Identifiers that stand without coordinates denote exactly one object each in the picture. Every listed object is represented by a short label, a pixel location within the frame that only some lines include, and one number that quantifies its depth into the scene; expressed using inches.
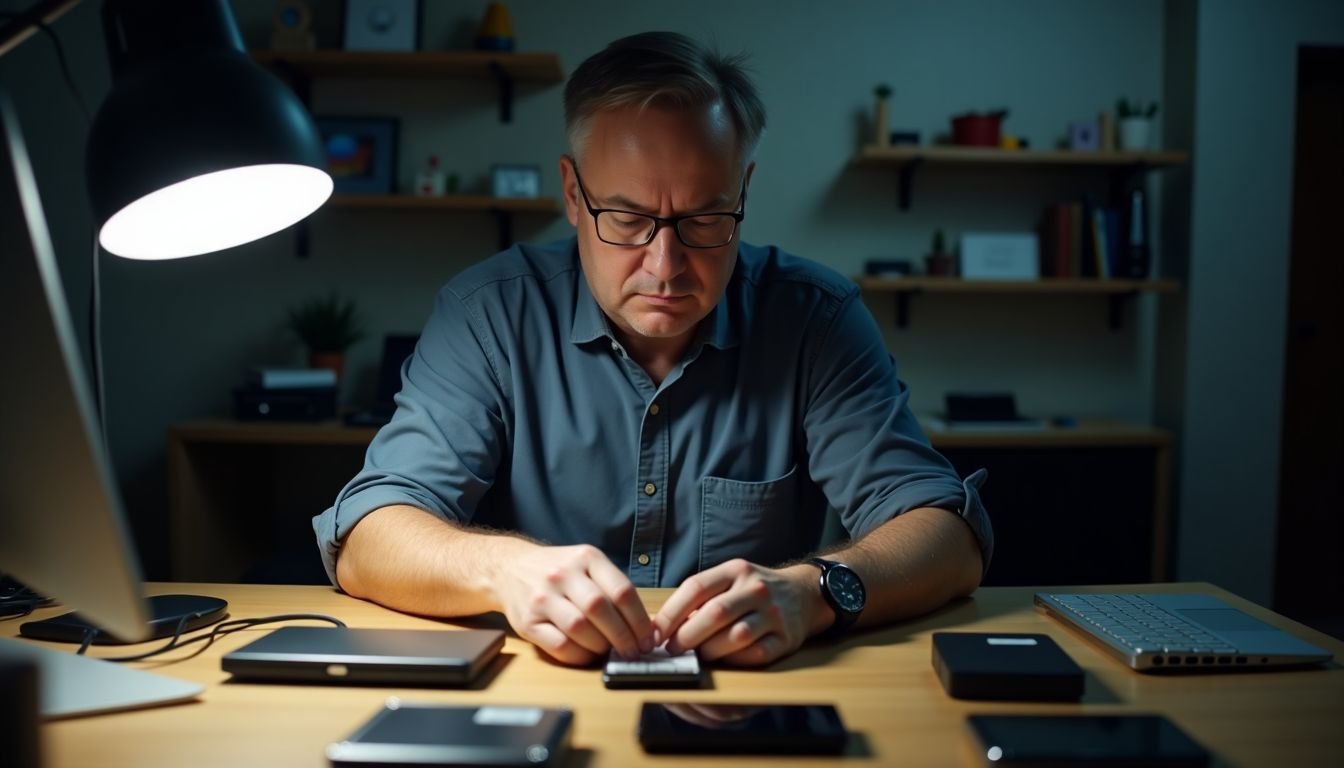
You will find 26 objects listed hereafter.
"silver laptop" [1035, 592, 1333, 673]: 33.9
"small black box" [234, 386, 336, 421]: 114.7
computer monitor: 20.8
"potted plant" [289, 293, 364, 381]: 124.5
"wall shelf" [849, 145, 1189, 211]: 120.3
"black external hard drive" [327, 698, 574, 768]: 24.3
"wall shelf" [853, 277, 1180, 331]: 121.6
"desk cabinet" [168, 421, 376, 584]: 110.3
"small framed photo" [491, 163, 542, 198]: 125.3
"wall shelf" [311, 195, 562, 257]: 120.3
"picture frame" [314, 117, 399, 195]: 128.5
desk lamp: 31.5
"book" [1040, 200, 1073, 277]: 125.5
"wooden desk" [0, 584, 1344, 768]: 27.0
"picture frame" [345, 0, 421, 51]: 124.4
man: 44.6
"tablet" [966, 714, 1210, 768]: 24.9
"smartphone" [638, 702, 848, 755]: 26.6
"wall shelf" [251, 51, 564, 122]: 120.0
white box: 127.5
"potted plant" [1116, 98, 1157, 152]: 123.3
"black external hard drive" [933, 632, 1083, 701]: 31.1
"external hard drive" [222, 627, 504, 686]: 31.7
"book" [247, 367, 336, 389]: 115.4
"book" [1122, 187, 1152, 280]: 123.2
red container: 124.0
